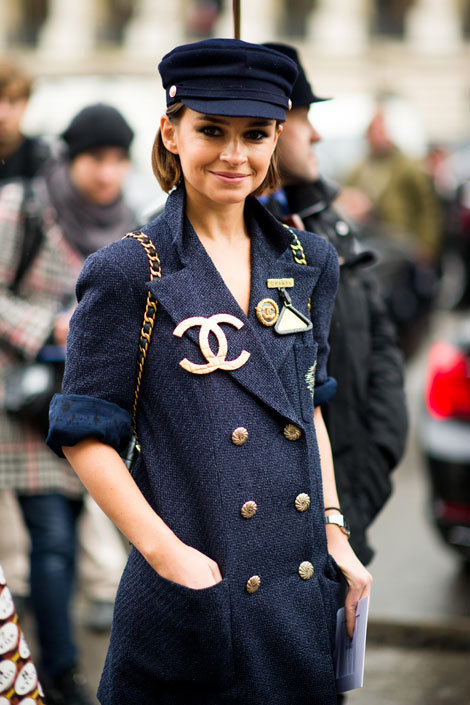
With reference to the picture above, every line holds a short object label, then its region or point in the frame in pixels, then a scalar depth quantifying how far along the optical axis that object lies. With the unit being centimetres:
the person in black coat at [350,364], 281
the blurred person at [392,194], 987
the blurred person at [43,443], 360
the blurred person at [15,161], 409
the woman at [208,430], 199
